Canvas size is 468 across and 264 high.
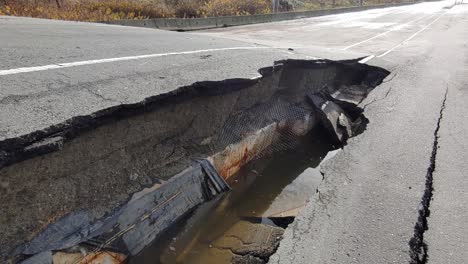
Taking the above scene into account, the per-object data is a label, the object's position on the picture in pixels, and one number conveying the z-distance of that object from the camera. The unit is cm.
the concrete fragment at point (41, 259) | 213
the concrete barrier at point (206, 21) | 1293
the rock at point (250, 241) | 291
